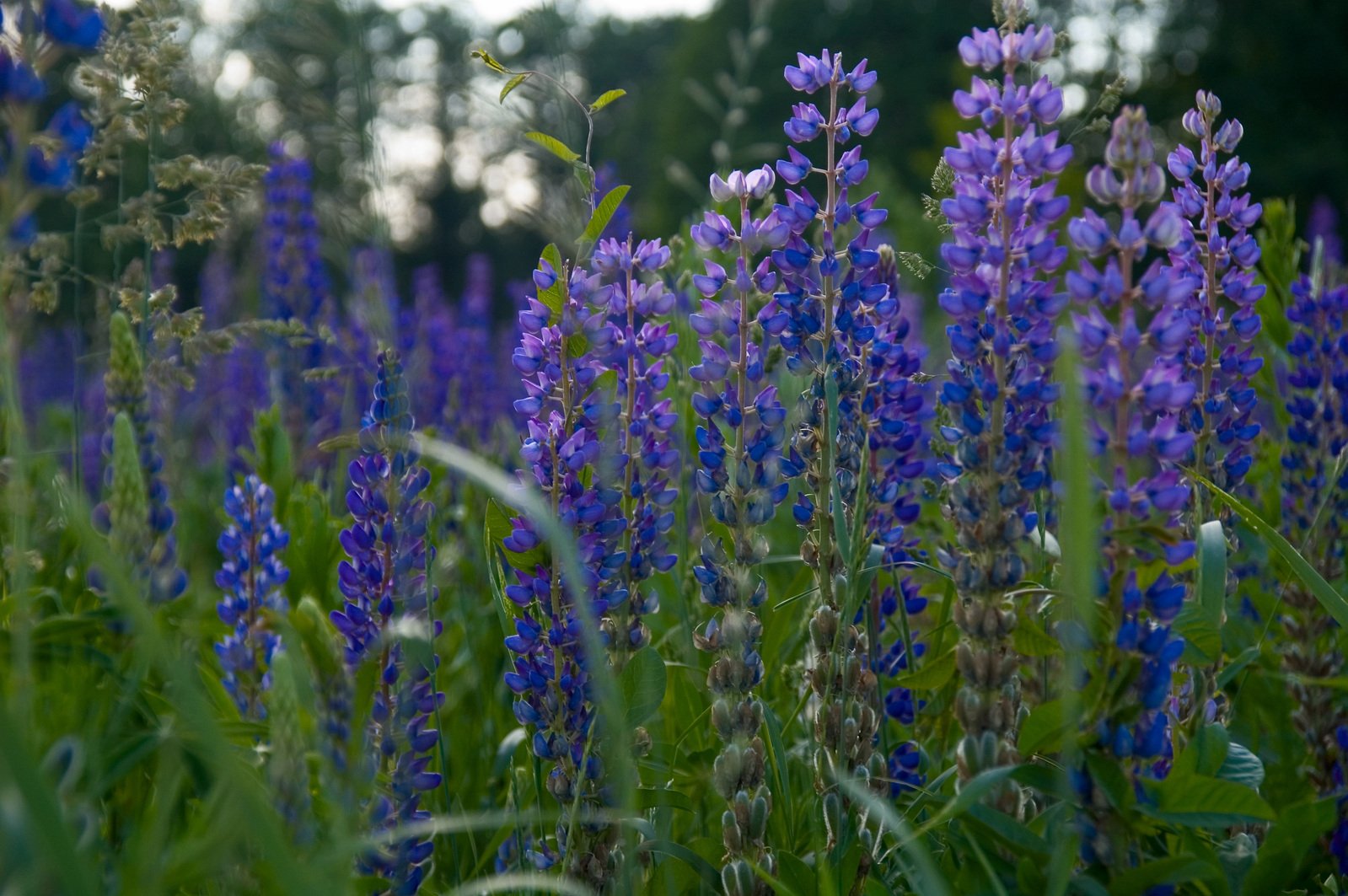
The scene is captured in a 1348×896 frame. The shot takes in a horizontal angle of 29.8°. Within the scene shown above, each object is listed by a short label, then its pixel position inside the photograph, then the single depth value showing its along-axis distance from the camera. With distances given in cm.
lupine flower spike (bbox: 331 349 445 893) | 136
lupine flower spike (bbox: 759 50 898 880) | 138
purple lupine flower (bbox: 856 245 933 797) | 146
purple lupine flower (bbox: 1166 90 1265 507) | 143
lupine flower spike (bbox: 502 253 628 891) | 138
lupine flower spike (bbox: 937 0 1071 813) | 128
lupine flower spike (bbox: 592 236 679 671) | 142
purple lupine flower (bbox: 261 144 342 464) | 426
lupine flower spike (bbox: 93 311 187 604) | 133
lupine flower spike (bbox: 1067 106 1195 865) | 123
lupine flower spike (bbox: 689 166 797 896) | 135
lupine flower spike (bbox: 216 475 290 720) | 151
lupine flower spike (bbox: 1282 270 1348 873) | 163
